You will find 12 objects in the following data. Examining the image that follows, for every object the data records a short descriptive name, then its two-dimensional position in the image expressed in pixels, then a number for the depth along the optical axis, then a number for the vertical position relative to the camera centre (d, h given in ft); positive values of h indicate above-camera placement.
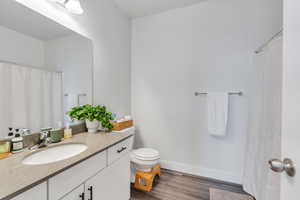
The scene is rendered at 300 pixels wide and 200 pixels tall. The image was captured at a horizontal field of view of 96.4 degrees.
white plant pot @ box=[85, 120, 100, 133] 4.79 -0.99
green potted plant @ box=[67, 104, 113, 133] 4.56 -0.64
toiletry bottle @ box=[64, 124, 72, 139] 4.17 -1.10
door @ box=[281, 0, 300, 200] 1.44 +0.01
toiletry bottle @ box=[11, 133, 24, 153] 3.07 -1.06
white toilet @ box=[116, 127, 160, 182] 5.62 -2.63
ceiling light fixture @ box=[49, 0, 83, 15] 4.06 +2.85
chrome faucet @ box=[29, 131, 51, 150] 3.48 -1.16
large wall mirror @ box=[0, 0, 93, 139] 3.11 +0.80
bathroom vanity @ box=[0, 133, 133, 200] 2.04 -1.46
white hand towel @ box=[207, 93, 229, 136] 5.96 -0.66
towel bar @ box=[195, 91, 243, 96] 5.85 +0.22
